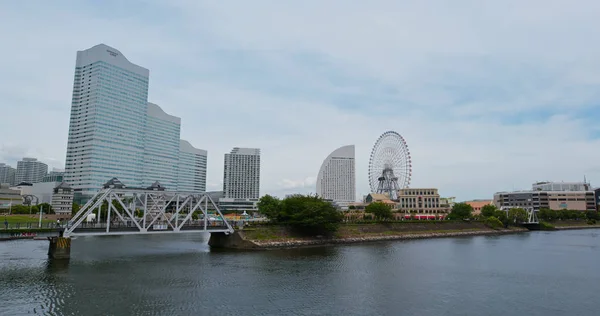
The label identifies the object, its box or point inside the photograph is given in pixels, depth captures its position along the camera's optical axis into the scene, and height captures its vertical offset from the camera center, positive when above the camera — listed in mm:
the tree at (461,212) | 144000 +350
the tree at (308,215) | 83562 -910
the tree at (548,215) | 176625 -453
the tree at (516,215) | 150000 -577
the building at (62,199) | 161500 +3855
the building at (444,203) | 179762 +4528
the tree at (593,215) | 185375 -307
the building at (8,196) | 155125 +4881
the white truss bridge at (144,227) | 56906 -2599
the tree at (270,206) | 92750 +1072
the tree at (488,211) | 154625 +891
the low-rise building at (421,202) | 173375 +4573
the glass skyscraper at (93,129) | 190750 +39049
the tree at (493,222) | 139500 -3118
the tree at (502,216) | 148750 -1024
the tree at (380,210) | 121375 +605
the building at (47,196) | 196000 +6062
